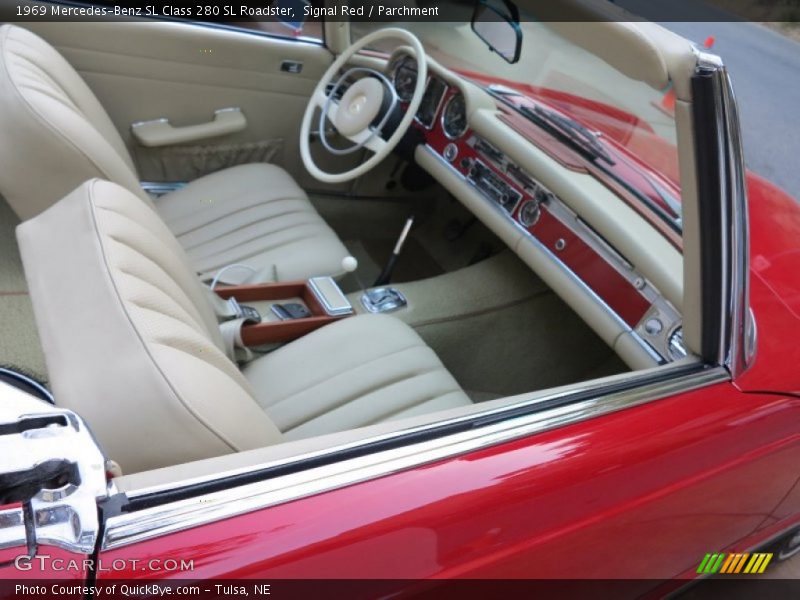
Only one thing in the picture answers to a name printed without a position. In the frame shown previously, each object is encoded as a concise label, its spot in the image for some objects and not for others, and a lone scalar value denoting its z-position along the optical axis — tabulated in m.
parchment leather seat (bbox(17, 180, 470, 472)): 0.86
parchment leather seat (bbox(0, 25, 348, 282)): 1.46
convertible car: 0.86
